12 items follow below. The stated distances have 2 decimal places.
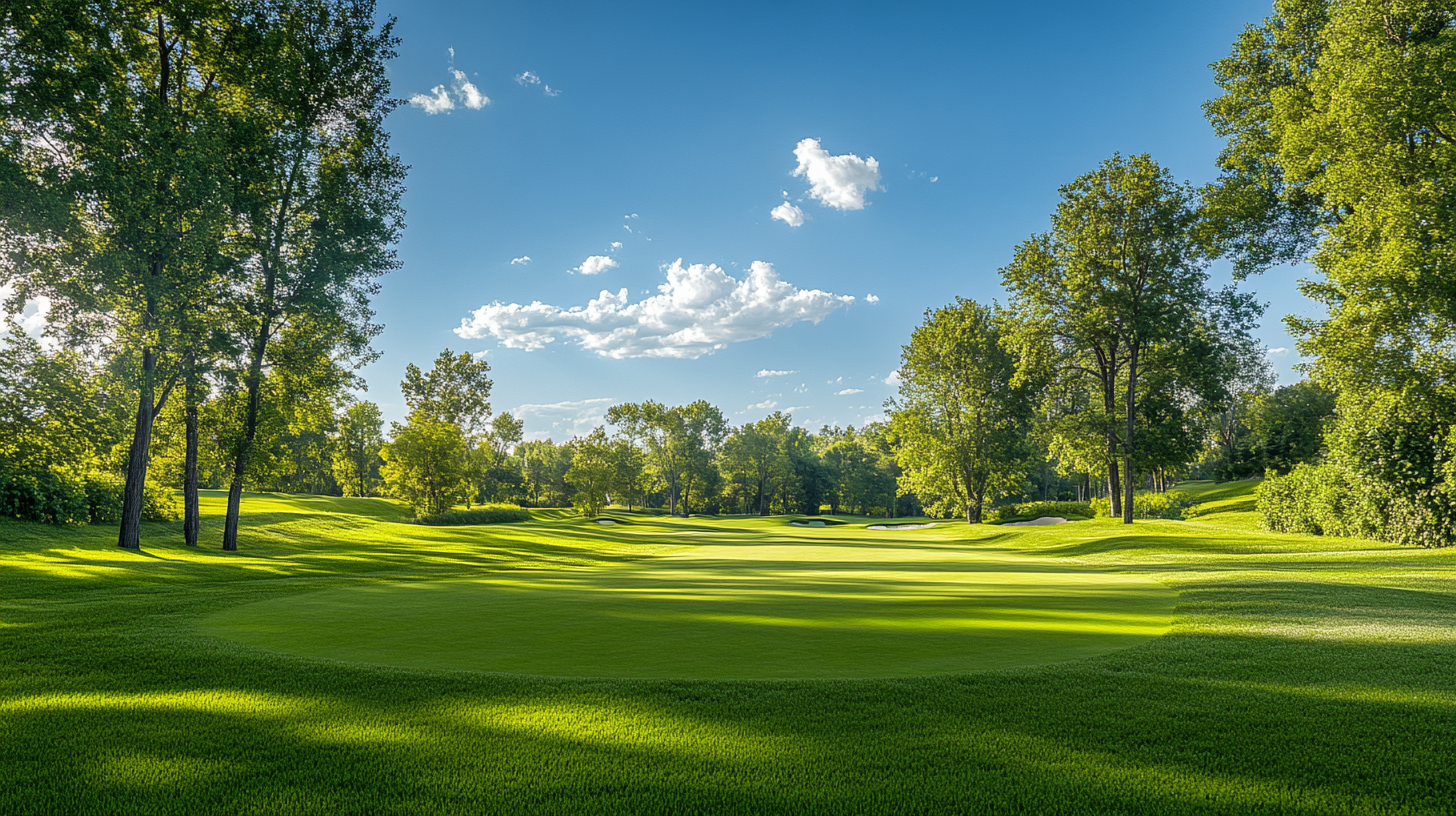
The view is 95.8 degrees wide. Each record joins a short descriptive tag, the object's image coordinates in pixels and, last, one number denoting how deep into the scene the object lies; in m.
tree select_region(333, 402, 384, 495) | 76.25
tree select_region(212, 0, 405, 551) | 20.41
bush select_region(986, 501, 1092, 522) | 45.22
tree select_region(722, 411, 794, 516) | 94.75
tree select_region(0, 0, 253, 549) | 16.17
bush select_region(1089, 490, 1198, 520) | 40.78
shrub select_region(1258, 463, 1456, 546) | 18.78
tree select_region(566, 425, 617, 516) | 60.78
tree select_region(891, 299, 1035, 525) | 47.00
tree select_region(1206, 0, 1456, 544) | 18.30
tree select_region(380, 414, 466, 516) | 42.62
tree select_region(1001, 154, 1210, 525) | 31.17
